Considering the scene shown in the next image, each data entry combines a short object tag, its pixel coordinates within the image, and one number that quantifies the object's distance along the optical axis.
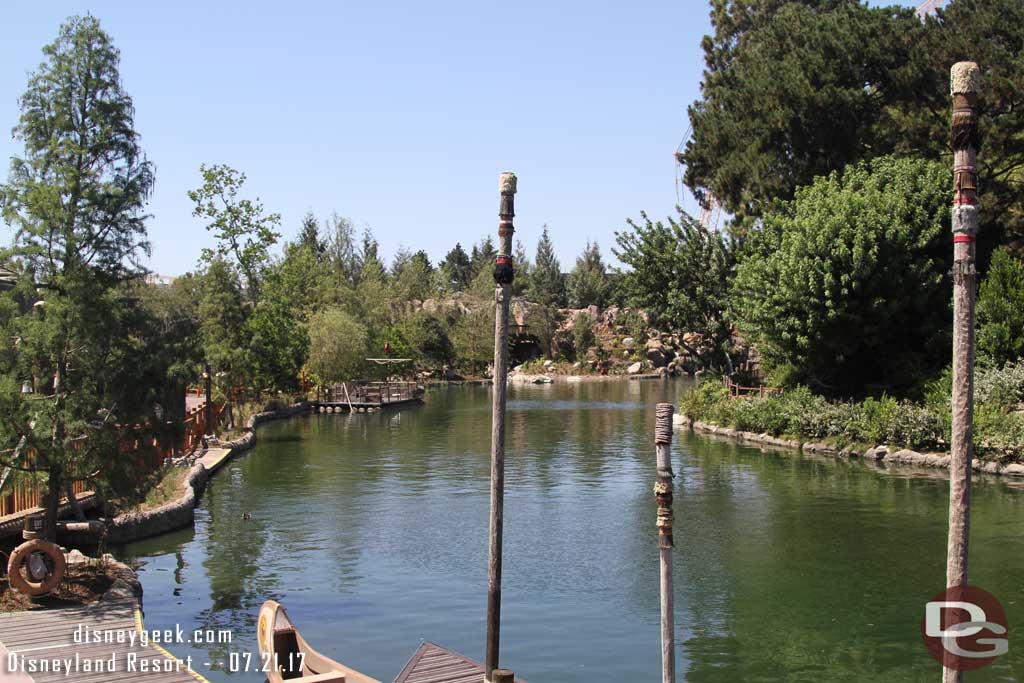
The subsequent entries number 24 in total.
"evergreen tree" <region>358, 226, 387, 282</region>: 84.12
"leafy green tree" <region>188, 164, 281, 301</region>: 46.72
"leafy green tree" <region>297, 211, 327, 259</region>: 102.68
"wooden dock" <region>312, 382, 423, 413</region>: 57.25
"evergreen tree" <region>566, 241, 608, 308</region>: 105.62
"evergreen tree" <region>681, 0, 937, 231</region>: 39.47
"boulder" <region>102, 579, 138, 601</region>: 14.66
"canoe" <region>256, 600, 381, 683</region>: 10.80
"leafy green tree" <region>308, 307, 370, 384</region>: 58.72
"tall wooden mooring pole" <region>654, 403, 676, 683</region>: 9.07
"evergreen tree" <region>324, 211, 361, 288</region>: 95.38
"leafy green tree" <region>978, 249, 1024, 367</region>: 32.28
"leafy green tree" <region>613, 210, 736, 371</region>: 46.34
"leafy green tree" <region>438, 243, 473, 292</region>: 120.69
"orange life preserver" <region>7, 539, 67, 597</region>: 13.98
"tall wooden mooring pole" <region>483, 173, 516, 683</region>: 11.27
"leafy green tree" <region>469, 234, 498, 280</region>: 118.25
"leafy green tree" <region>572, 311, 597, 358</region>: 91.94
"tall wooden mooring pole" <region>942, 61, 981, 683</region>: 7.43
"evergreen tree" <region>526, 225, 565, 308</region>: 101.69
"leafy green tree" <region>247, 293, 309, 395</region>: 50.25
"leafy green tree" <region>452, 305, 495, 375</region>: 86.25
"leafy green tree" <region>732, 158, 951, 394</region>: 34.59
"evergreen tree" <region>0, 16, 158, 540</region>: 15.68
